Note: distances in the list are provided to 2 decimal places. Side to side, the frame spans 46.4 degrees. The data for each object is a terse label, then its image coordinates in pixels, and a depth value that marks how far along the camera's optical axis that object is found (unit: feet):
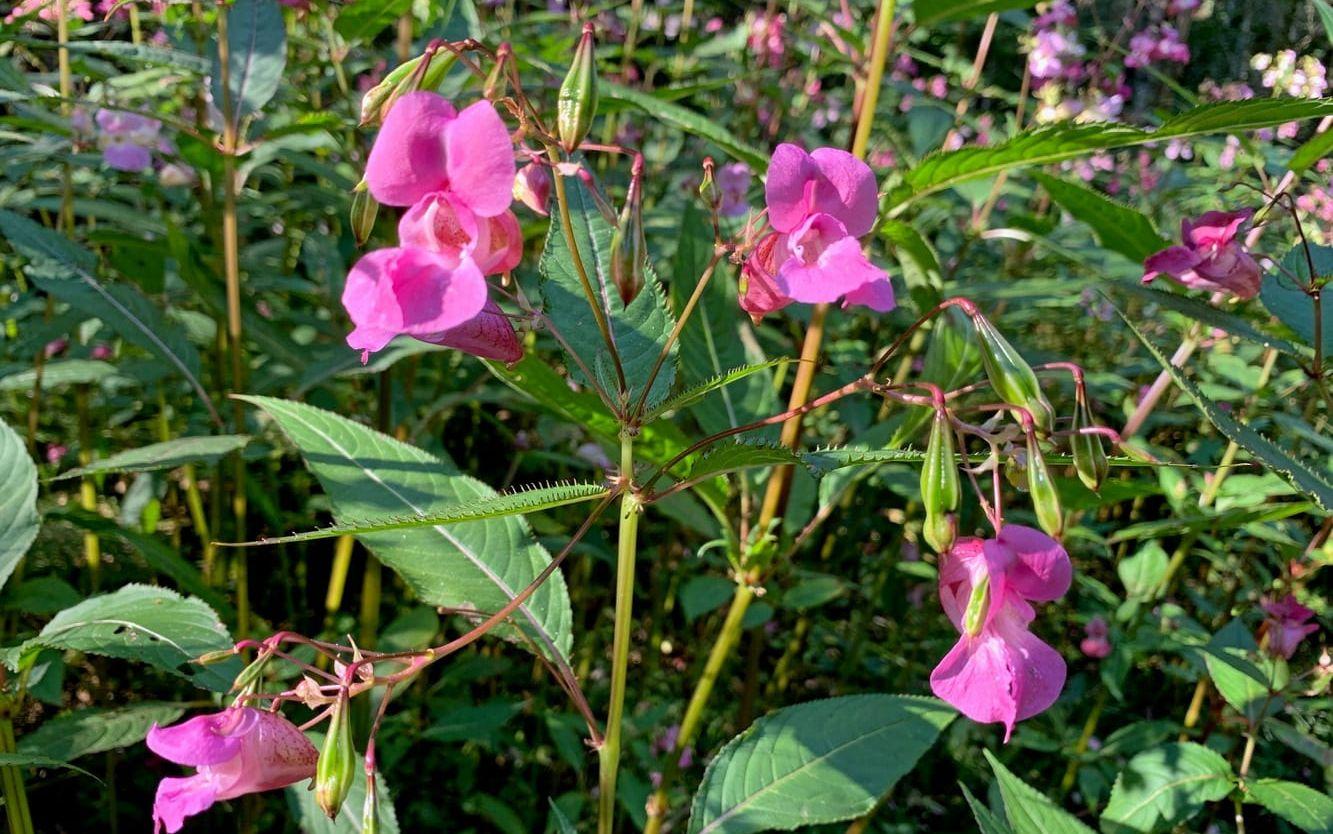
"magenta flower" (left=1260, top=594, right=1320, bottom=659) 1.45
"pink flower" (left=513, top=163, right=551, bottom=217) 0.99
